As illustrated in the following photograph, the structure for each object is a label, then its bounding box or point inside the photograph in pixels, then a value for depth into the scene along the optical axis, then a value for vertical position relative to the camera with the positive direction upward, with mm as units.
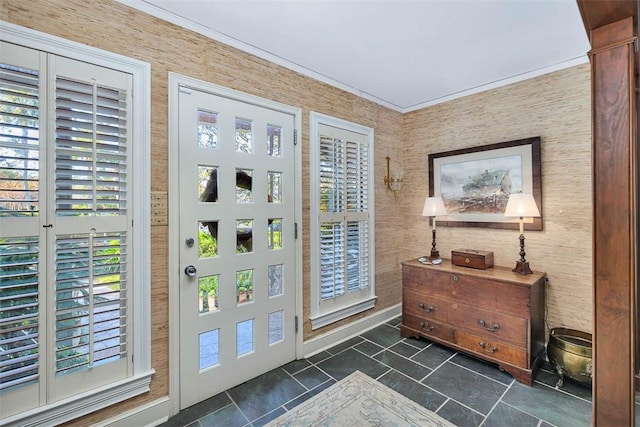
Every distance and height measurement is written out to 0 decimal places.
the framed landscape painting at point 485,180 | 2650 +333
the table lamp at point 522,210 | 2420 +27
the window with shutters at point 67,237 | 1414 -113
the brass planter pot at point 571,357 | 2045 -1047
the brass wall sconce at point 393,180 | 3406 +395
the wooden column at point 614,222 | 1196 -40
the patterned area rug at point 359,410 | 1814 -1291
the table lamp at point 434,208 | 3004 +59
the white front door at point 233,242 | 1963 -202
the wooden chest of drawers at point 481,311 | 2234 -845
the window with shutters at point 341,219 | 2684 -52
